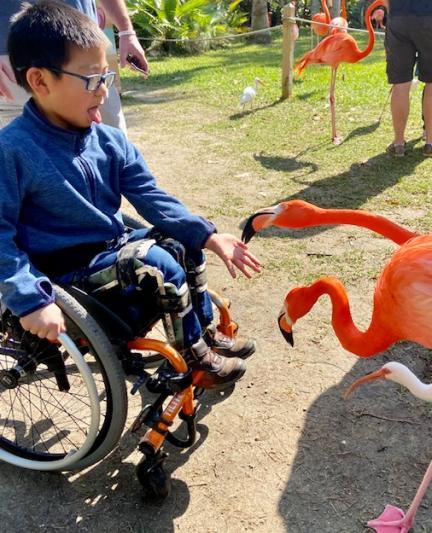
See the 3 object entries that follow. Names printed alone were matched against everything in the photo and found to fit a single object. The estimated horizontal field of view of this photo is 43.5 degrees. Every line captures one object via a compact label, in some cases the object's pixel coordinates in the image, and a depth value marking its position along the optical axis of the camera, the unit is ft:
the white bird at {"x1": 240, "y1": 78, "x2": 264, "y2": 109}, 20.93
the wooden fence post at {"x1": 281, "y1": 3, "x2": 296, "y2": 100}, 20.60
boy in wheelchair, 5.54
